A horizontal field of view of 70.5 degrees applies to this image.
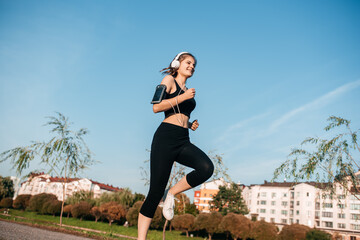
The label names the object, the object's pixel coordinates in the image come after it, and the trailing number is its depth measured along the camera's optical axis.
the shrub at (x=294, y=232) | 26.61
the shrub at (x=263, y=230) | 27.89
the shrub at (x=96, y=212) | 34.02
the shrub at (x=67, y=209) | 35.79
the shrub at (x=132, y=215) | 30.88
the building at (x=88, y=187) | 89.46
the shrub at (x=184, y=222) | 34.94
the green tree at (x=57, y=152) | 11.89
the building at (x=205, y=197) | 91.88
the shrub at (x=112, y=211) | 33.41
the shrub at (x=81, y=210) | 34.00
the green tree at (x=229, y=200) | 64.06
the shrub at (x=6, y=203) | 44.41
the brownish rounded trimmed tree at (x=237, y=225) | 29.67
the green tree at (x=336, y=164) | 12.32
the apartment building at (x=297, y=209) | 58.94
